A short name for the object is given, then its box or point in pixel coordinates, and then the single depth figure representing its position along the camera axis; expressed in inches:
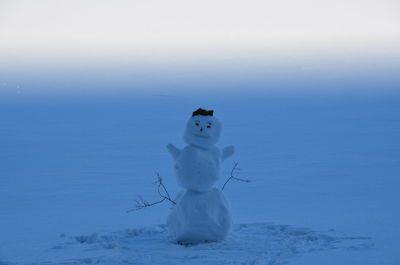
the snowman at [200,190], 294.5
